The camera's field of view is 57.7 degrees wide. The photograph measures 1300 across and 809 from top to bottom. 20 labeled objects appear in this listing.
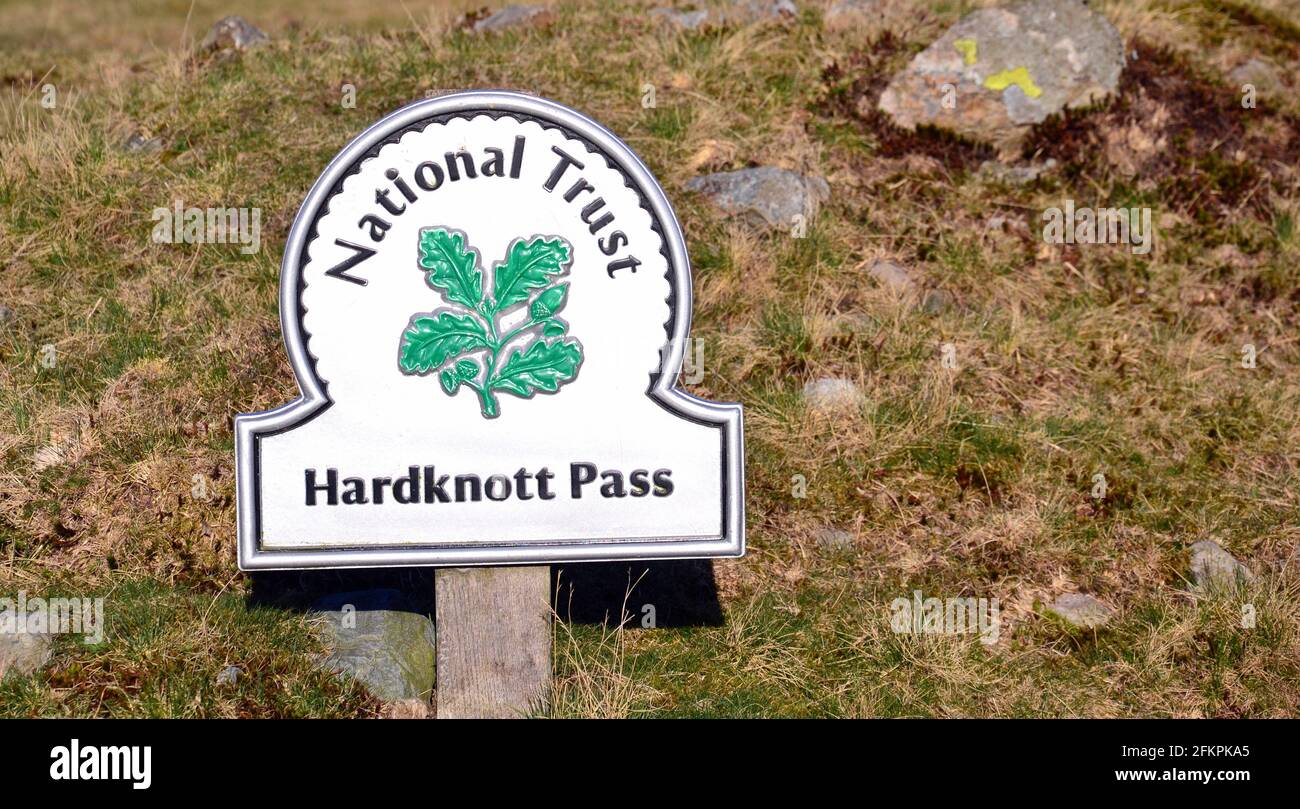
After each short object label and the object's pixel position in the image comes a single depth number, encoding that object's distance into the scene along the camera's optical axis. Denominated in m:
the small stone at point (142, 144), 8.14
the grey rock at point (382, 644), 5.00
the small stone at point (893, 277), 7.36
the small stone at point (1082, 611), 5.65
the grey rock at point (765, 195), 7.70
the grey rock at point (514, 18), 9.82
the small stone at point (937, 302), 7.31
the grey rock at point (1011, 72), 8.52
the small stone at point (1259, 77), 9.34
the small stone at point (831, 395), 6.55
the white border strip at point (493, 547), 4.24
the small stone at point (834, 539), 5.97
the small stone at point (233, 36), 9.62
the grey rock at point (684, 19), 9.65
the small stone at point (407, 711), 4.92
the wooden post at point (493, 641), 4.54
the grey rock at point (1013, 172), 8.33
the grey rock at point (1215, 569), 5.73
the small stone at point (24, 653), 4.85
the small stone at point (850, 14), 9.59
